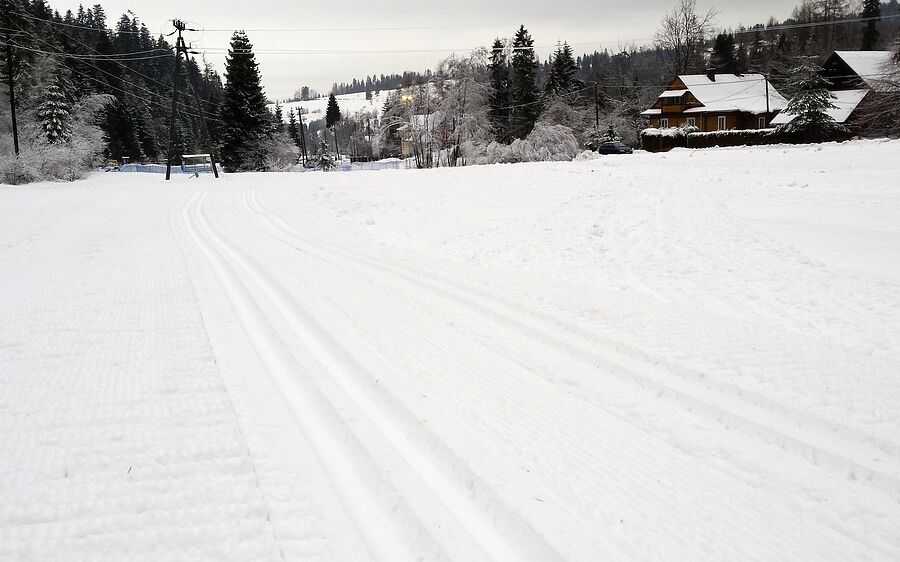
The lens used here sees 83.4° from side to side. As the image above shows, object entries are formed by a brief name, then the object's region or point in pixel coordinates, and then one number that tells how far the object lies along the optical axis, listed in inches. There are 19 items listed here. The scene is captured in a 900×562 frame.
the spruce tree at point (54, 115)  1615.4
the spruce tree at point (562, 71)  2657.5
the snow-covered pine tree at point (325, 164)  2857.5
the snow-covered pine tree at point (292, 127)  4106.8
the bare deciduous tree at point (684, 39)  2470.5
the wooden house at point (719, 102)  2295.8
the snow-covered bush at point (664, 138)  1881.2
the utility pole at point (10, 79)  1306.6
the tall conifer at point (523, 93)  2341.3
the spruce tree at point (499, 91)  2282.2
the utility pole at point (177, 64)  1270.9
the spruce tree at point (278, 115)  3667.8
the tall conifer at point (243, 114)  2014.0
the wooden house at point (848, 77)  1759.4
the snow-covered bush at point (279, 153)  2038.6
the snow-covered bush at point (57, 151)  1136.8
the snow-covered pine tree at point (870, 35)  3004.4
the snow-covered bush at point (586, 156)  1398.3
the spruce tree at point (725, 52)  3129.9
